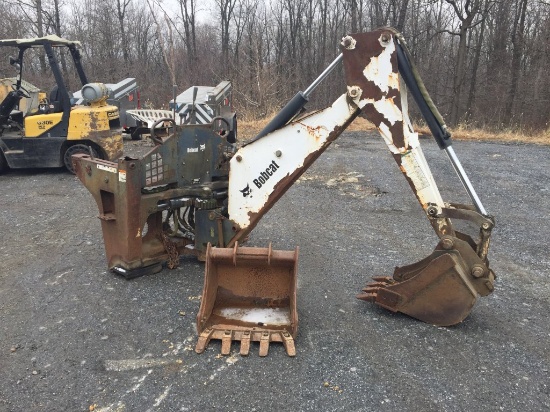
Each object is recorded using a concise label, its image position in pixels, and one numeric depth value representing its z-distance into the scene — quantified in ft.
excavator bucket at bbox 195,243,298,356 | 10.23
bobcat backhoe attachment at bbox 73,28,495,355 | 10.22
